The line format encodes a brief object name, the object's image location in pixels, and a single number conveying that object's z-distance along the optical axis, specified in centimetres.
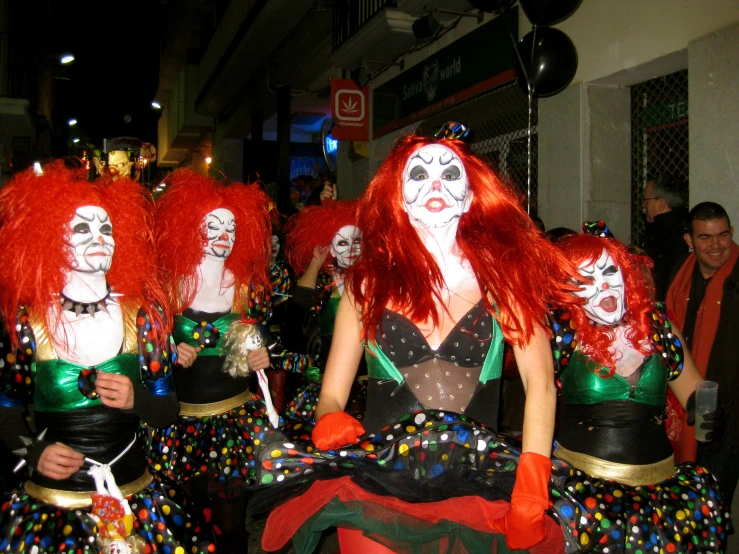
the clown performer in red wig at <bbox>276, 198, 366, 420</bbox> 520
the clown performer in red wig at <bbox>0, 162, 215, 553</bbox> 263
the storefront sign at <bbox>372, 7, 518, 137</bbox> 786
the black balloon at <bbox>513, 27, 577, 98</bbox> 587
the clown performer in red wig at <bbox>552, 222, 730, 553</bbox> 279
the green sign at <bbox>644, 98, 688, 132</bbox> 583
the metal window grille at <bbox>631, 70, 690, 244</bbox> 585
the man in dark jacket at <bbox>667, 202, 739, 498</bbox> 404
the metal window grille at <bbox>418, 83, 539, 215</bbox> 766
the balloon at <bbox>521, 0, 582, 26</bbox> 565
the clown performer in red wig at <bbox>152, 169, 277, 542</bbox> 388
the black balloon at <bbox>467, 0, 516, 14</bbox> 645
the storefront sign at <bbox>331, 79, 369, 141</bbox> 1157
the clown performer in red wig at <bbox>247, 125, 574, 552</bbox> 207
